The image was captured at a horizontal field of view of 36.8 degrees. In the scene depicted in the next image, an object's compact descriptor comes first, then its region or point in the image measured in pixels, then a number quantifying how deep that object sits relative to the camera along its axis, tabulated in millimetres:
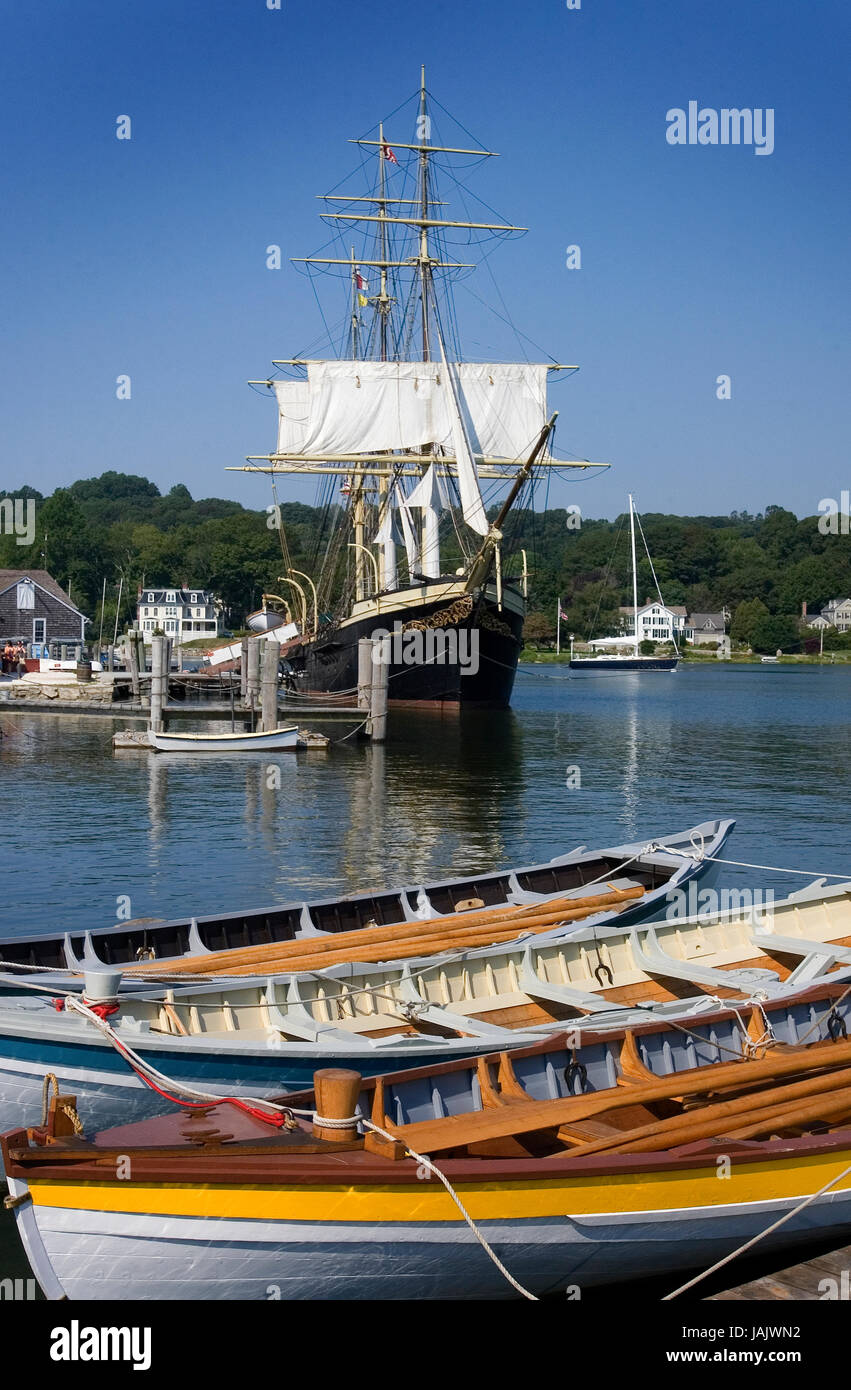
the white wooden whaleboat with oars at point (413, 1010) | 10375
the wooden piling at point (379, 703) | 48156
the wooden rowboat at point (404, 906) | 14352
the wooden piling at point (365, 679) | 47719
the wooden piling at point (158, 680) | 43750
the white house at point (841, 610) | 190125
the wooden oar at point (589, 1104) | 9000
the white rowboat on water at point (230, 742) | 43750
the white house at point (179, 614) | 151750
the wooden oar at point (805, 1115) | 9609
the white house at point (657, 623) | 175375
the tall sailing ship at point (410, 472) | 66062
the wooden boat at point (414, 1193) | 8016
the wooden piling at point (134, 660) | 60062
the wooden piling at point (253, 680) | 50812
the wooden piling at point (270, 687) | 43438
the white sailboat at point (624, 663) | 153625
